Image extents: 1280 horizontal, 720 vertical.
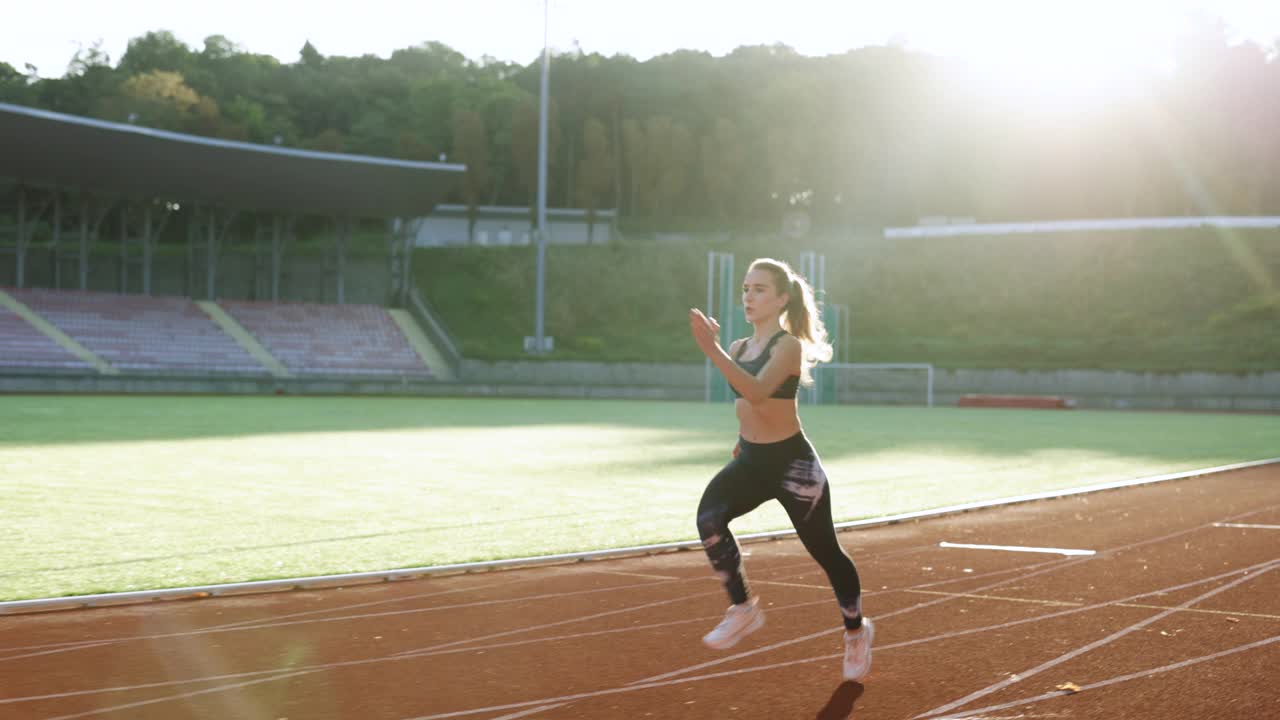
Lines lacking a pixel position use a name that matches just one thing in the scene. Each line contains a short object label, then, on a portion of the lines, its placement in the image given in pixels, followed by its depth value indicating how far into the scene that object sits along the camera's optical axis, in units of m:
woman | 6.09
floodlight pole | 58.22
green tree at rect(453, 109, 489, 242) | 91.38
